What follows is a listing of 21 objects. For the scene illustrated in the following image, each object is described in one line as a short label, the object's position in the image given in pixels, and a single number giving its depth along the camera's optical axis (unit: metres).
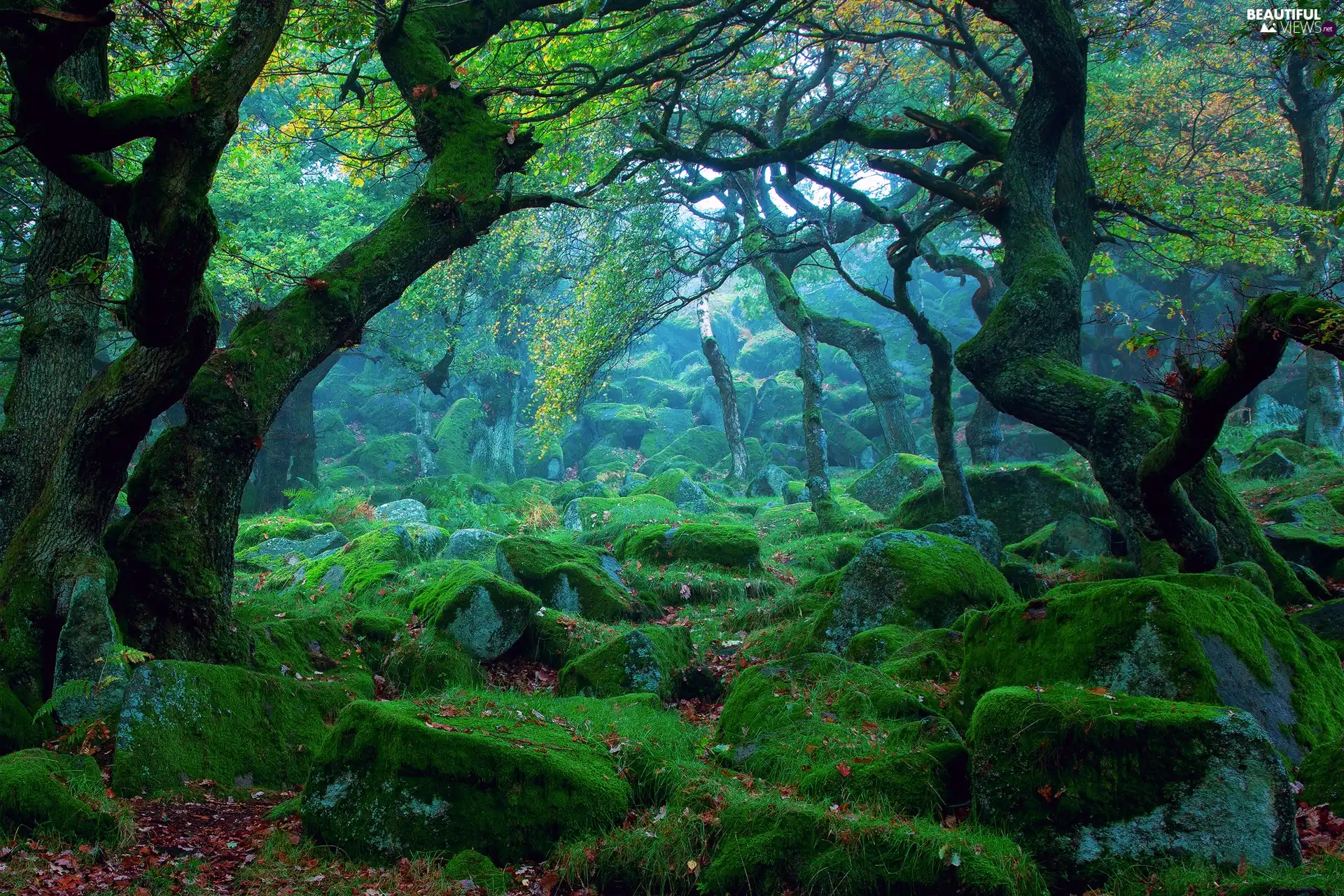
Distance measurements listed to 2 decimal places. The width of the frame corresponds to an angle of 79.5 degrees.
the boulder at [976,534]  10.66
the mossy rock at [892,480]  18.75
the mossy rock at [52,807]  4.56
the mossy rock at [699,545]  12.51
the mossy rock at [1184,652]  4.93
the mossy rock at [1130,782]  3.80
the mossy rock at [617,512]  17.15
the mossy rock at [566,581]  10.27
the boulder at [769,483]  24.75
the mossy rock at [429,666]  8.02
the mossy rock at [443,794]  4.88
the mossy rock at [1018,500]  13.79
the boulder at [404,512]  20.38
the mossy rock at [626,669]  7.69
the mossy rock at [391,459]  32.94
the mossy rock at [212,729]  5.55
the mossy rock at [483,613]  8.59
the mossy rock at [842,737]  4.91
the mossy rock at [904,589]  8.18
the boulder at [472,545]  13.42
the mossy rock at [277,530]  16.25
